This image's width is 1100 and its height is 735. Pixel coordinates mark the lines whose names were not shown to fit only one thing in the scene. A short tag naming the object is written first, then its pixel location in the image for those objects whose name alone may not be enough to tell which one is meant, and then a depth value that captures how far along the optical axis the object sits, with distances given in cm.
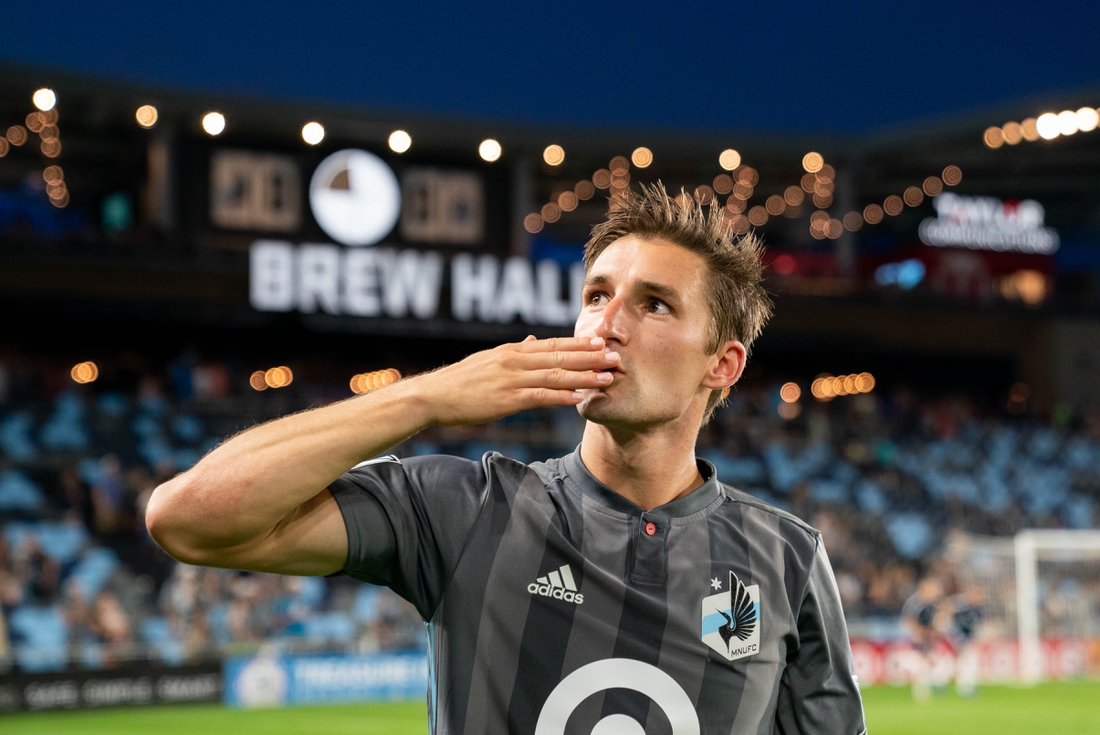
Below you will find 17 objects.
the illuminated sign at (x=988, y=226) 3388
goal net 2097
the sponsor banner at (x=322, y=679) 1578
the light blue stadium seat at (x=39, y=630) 1501
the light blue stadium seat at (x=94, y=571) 1591
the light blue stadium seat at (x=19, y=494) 1761
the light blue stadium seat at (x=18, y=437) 1872
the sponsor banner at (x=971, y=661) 1842
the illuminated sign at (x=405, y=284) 2305
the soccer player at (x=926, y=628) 1777
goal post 2089
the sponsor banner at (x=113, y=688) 1399
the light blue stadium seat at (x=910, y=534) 2297
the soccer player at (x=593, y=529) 228
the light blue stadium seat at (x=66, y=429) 1928
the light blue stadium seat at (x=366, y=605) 1709
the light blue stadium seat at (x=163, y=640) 1541
